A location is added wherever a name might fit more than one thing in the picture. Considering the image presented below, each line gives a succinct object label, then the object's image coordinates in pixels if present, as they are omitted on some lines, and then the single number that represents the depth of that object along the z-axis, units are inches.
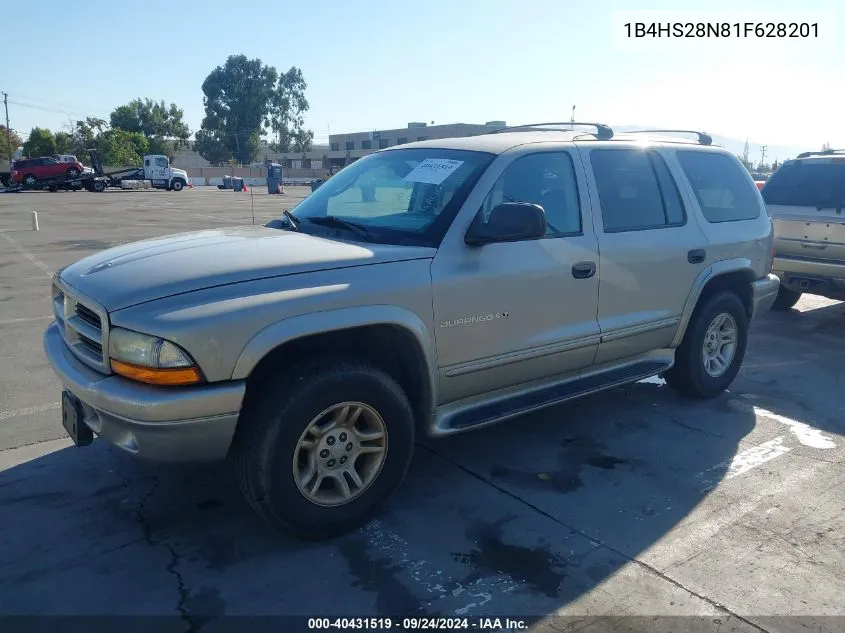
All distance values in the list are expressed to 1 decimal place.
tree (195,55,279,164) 3718.0
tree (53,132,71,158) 3041.3
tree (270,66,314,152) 3991.1
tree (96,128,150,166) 3021.7
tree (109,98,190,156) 3619.6
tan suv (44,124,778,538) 114.4
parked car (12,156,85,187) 1572.3
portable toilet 1436.1
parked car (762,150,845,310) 286.7
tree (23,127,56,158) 2906.0
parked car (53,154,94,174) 1607.5
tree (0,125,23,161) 3137.8
